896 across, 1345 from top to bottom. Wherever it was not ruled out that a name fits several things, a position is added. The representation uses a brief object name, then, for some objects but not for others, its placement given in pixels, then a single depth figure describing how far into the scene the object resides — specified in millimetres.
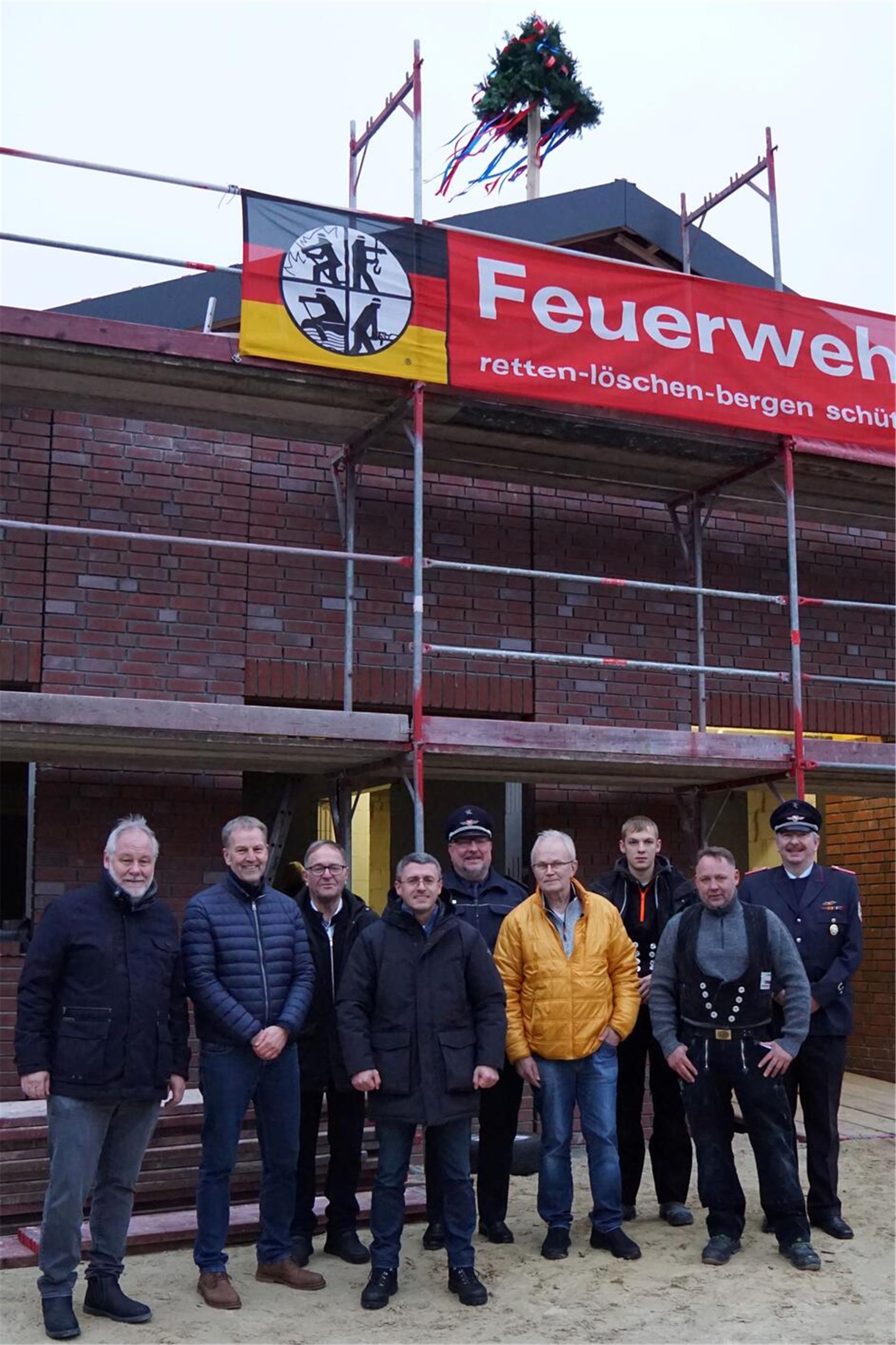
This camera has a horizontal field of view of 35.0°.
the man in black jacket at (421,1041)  5336
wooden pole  14031
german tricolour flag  7328
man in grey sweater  5844
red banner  7855
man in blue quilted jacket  5211
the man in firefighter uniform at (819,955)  6246
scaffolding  7199
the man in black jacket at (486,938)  6051
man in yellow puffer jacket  5863
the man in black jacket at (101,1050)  4863
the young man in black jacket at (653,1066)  6410
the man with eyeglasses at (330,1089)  5719
